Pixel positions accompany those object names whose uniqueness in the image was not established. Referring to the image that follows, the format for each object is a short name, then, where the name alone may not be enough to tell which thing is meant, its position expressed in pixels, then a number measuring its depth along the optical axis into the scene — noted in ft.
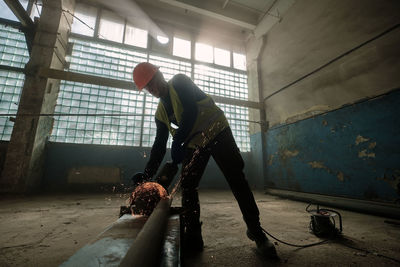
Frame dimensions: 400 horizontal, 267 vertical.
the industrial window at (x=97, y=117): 15.74
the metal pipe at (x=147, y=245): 1.74
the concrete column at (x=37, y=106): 12.58
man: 4.62
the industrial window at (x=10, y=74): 13.93
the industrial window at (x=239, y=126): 20.90
